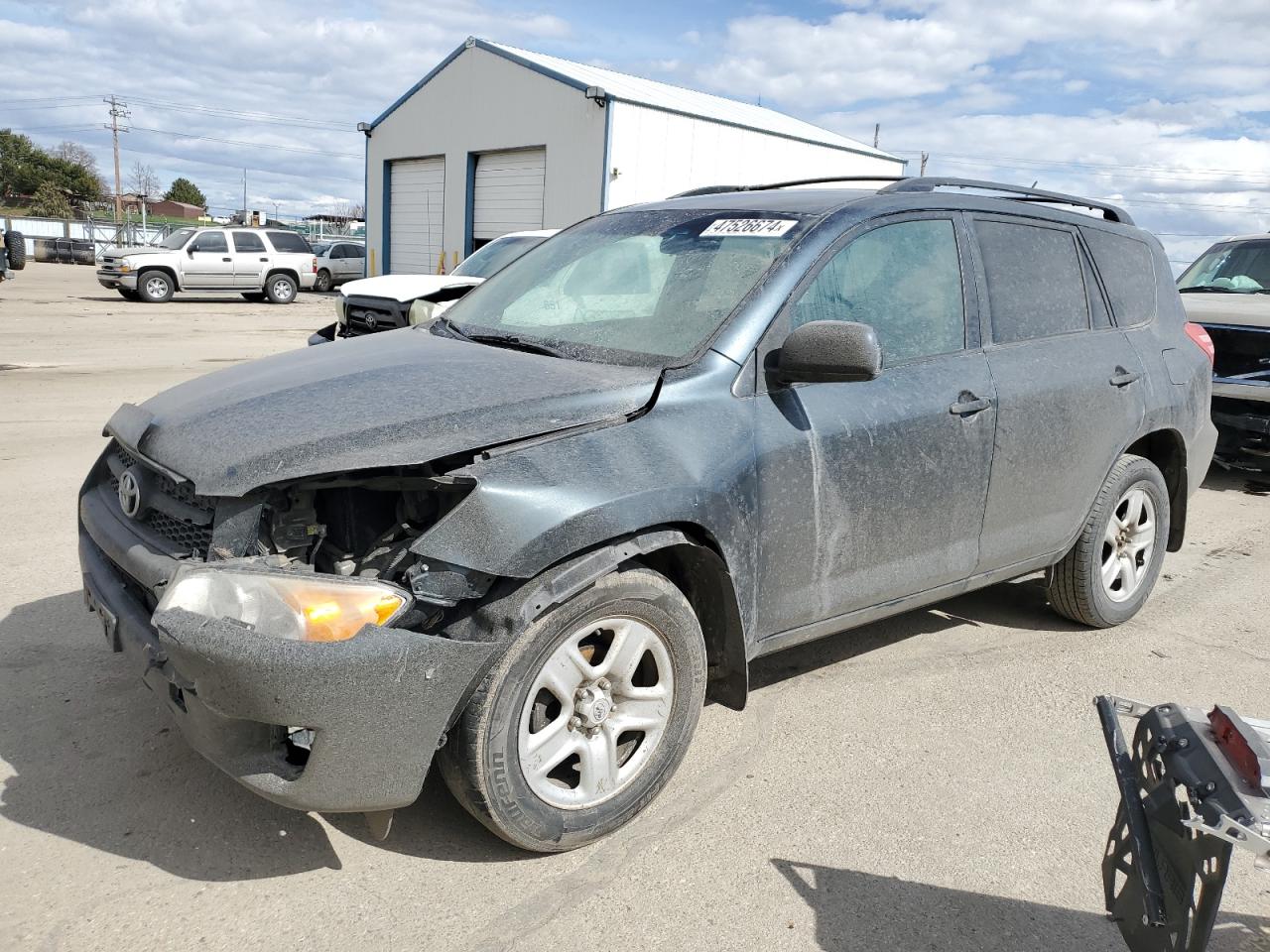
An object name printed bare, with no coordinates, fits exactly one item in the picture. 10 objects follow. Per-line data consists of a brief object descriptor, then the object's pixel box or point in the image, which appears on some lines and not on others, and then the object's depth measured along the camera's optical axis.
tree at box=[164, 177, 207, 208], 107.56
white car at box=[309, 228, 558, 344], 9.07
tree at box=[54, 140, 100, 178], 81.38
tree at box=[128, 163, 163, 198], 93.66
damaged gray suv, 2.45
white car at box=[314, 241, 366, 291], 29.66
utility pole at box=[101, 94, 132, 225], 62.90
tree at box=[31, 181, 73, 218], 64.69
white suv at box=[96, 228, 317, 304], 23.02
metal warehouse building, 22.16
